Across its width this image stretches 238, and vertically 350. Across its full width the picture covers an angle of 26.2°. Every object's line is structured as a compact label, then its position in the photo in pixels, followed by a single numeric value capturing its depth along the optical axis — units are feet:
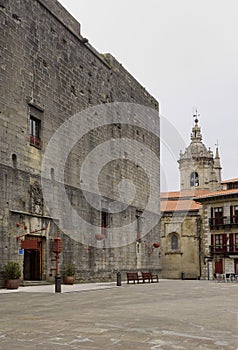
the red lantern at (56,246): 69.41
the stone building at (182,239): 154.92
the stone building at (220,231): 135.03
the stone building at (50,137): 69.05
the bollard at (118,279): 78.33
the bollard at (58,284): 60.08
